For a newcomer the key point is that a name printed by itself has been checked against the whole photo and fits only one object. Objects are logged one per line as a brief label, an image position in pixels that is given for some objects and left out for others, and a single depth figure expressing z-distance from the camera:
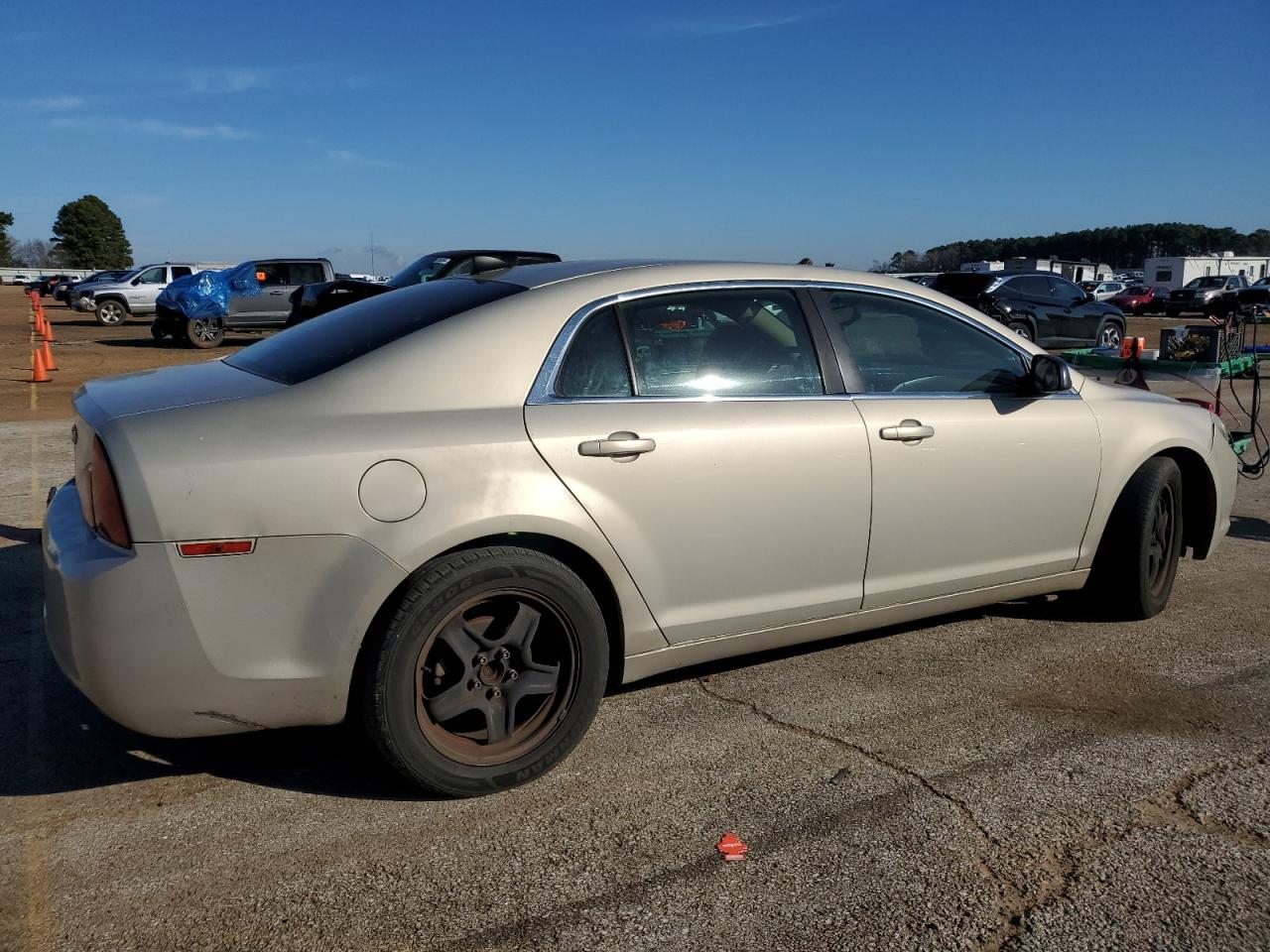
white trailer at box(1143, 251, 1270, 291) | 59.56
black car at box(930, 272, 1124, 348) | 18.42
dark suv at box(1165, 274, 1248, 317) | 41.72
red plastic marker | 2.94
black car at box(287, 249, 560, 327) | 15.62
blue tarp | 21.09
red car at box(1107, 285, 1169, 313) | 44.38
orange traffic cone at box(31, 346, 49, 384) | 15.17
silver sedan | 2.93
